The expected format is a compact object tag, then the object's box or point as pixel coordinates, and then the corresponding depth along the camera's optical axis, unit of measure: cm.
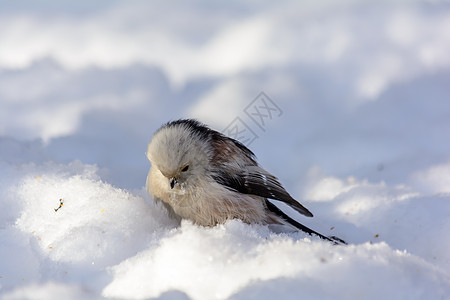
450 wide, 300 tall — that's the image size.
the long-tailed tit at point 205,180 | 512
